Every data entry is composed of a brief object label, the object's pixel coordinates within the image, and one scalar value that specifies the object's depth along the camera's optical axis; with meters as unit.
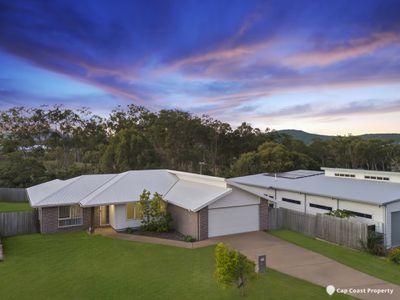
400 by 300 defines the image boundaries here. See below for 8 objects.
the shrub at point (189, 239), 18.88
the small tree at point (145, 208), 21.36
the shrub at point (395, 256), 15.58
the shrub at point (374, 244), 16.62
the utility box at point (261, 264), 13.33
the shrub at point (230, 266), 10.21
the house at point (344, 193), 17.95
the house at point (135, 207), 19.91
